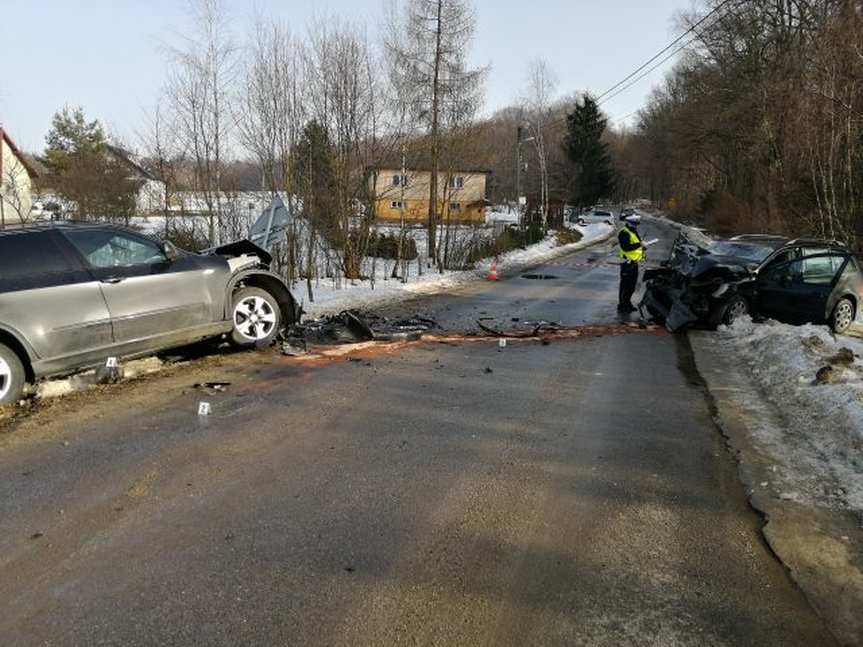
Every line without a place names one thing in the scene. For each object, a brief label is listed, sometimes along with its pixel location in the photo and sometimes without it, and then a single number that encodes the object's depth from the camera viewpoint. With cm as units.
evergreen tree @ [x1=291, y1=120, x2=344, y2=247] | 1625
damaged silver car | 590
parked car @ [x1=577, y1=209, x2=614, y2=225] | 7169
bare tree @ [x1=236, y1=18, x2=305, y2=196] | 1565
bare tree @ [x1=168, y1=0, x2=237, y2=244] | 1541
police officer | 1269
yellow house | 1869
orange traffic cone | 2156
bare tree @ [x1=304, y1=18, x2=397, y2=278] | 1636
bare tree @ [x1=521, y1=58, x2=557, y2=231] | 4869
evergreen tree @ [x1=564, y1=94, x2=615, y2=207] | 7612
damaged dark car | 1091
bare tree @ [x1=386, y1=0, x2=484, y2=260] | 2394
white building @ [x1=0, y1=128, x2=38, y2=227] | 1836
